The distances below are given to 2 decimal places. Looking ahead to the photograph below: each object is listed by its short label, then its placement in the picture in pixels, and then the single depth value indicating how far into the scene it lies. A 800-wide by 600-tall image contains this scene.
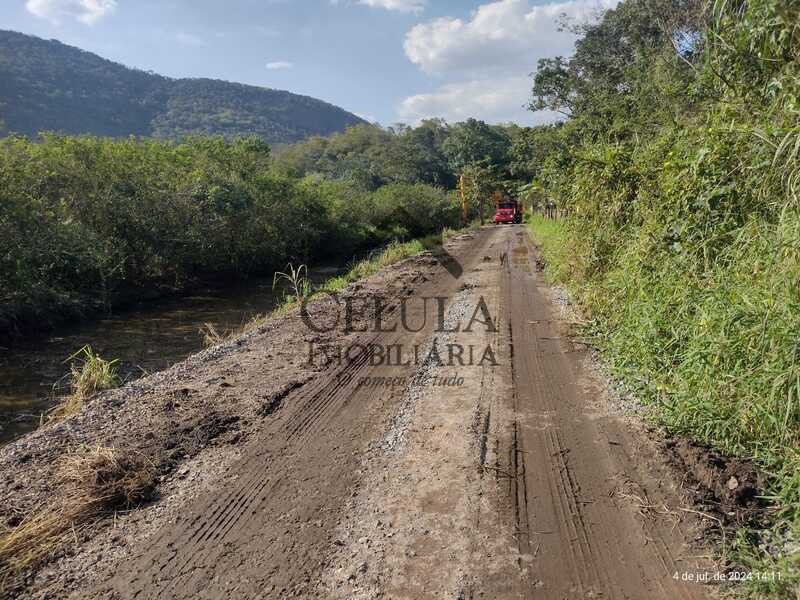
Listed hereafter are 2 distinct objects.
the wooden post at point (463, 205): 38.34
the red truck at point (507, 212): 36.22
